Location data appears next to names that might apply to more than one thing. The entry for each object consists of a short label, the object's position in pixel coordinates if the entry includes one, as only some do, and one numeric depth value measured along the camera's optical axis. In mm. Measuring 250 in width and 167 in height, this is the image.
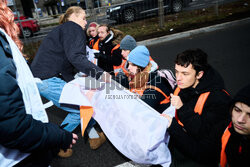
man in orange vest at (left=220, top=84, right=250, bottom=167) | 1243
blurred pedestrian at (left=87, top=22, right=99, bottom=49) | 4379
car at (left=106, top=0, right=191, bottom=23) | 10258
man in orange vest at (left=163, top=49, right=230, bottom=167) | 1529
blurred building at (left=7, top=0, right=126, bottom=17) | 28202
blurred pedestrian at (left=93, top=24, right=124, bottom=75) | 3641
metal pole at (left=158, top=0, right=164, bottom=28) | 8659
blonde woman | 2193
